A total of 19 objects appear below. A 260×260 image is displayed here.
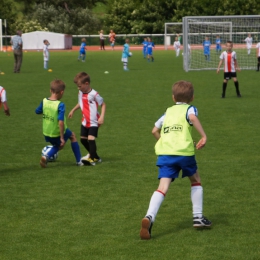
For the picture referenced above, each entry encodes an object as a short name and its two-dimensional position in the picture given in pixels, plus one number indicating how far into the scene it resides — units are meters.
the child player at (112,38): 63.47
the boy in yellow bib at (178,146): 6.51
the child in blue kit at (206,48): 36.81
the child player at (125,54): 33.72
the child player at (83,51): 43.62
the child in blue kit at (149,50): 44.38
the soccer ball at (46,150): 10.12
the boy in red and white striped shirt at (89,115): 10.01
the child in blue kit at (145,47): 48.68
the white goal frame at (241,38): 33.69
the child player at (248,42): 35.33
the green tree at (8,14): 75.56
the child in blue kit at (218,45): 37.95
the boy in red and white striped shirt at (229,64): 20.19
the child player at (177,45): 50.25
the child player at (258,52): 31.99
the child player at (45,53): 36.18
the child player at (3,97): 9.46
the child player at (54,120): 9.79
